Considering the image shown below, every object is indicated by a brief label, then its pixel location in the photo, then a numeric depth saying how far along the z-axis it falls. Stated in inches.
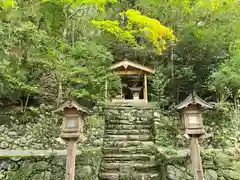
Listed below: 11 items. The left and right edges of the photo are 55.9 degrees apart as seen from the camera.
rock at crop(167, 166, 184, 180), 207.0
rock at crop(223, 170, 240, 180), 213.5
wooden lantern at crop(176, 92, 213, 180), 183.8
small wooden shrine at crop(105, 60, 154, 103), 499.8
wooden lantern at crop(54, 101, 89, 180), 182.4
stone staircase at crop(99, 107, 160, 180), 239.5
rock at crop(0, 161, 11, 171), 221.5
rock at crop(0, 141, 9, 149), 290.7
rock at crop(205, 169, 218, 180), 215.0
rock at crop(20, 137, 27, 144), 294.8
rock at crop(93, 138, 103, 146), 274.9
